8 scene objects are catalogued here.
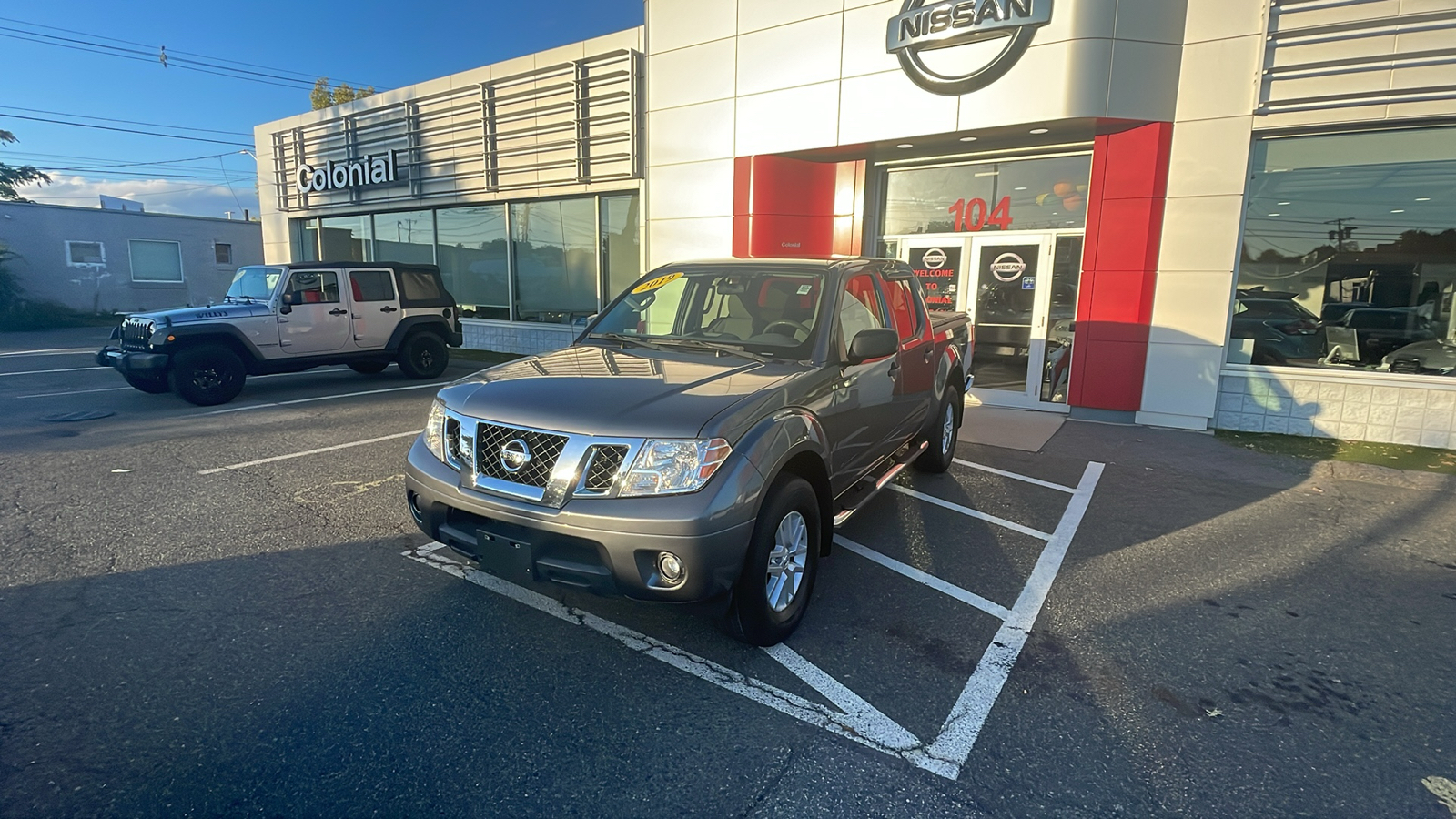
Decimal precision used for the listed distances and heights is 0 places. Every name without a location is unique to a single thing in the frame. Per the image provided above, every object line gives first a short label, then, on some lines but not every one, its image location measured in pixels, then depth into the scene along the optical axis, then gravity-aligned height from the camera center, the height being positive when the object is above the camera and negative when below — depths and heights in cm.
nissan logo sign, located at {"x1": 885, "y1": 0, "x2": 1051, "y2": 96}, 838 +324
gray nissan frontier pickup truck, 291 -68
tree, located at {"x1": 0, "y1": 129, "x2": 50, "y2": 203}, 3288 +472
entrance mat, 810 -147
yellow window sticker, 486 +10
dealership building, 777 +168
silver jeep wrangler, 895 -59
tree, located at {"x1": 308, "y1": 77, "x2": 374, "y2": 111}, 3275 +888
